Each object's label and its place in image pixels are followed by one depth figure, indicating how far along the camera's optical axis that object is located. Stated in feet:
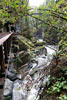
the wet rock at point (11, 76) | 17.46
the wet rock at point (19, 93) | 12.82
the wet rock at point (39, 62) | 18.51
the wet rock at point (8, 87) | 13.40
